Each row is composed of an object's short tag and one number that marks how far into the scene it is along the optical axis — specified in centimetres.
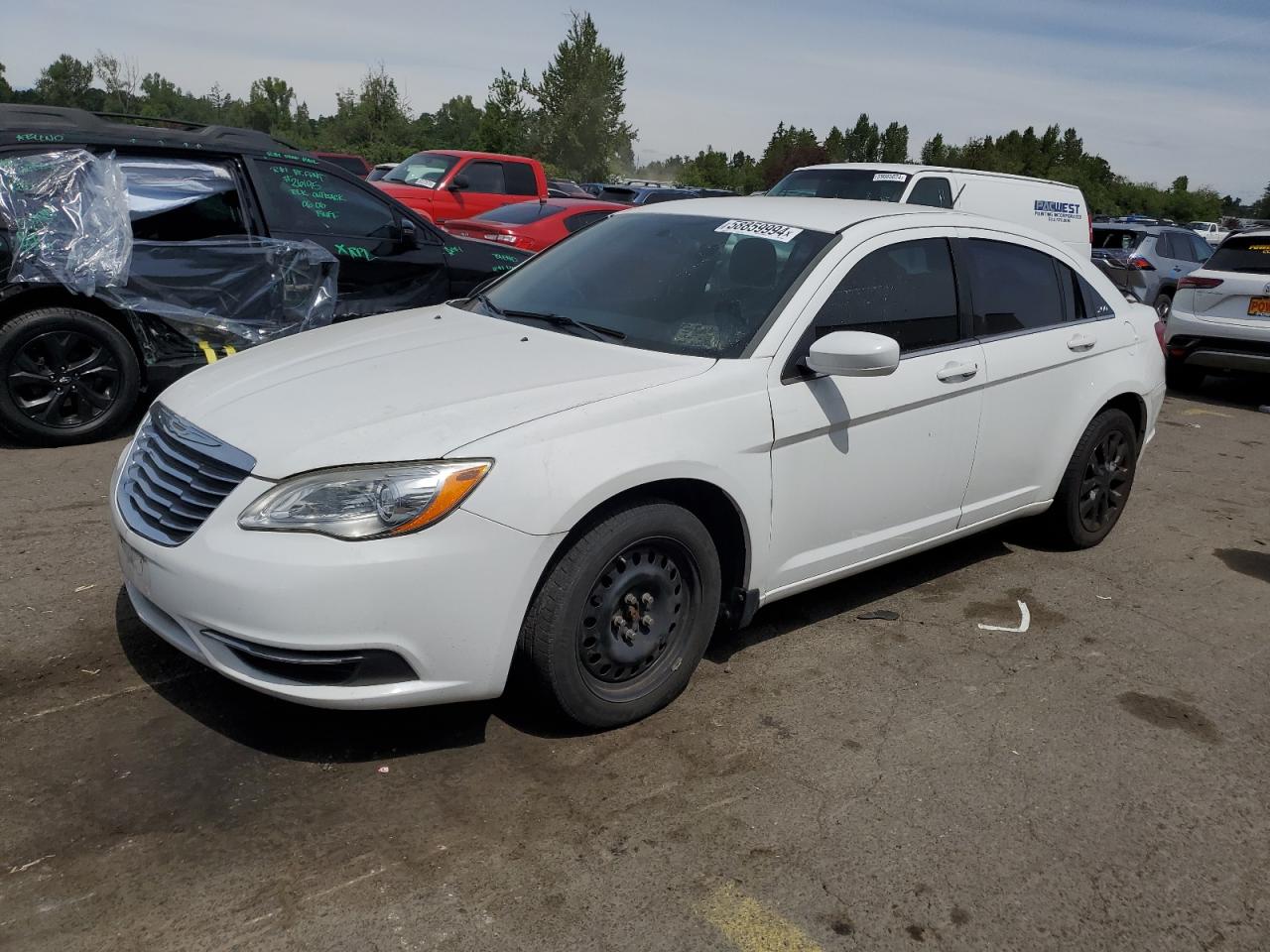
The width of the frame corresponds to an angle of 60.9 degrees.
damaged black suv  596
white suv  997
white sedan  293
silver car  1466
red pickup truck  1581
